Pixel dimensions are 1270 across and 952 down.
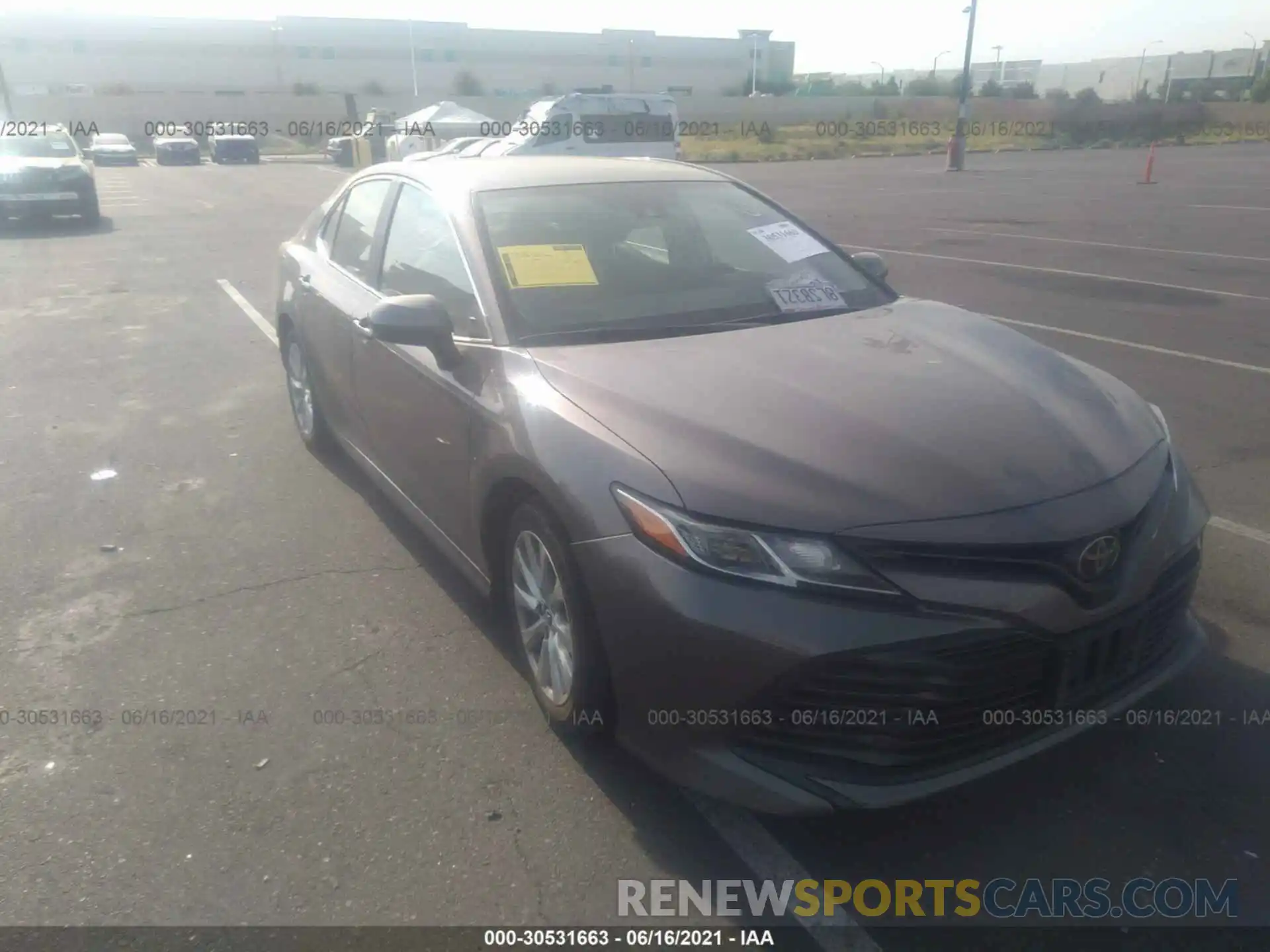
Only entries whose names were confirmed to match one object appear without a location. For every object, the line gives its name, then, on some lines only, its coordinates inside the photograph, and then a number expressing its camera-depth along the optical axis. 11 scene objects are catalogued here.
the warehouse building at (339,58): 74.12
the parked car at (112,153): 40.66
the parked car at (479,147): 21.28
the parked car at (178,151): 41.31
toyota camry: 2.38
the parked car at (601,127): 21.02
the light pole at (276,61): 78.81
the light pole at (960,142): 29.47
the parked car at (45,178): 16.02
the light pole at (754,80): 79.62
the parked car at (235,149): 42.28
